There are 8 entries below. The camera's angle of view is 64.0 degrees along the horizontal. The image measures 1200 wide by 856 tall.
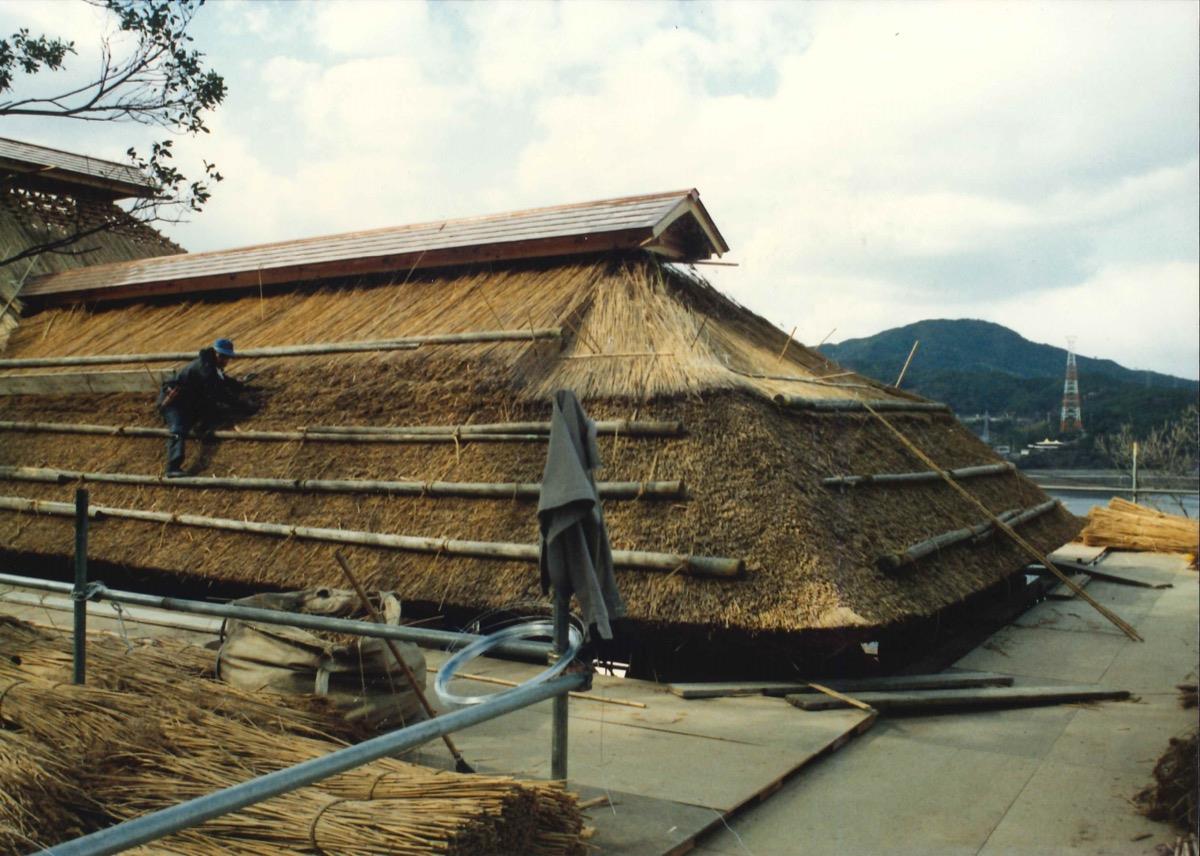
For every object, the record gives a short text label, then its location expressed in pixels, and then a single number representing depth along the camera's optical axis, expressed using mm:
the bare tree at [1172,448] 17516
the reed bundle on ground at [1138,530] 14070
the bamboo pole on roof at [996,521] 7973
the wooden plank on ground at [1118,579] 11195
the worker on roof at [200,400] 9203
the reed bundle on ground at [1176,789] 4117
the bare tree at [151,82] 6172
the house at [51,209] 13461
